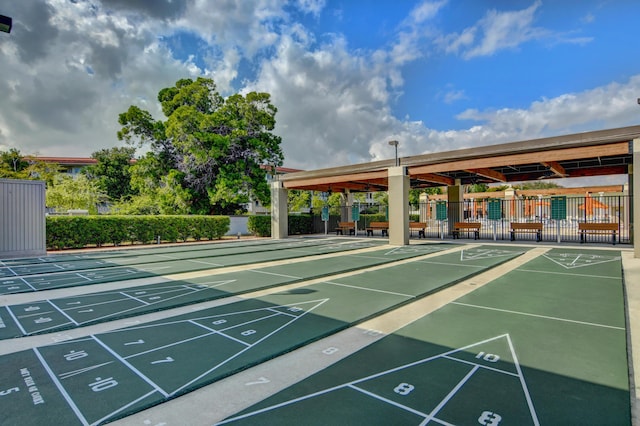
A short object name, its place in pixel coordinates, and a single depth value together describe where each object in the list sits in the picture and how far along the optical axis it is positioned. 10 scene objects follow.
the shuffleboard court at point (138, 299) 5.05
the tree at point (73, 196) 22.81
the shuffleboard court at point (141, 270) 7.75
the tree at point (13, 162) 34.28
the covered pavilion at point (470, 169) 11.67
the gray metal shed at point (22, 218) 12.87
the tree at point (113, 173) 41.78
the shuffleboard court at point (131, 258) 10.00
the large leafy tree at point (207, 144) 22.95
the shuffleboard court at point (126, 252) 11.91
